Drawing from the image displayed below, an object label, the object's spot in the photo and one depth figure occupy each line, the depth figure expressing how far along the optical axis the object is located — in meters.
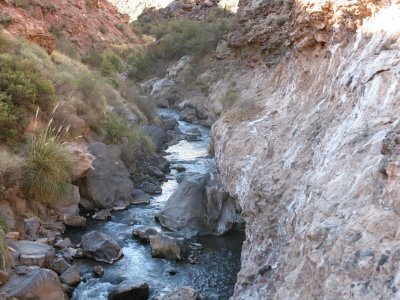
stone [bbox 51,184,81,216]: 10.13
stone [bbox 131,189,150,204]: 12.00
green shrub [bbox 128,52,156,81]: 34.31
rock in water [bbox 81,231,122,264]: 8.64
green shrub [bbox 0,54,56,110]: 10.72
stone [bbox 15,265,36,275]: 6.75
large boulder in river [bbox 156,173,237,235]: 10.33
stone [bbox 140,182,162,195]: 12.81
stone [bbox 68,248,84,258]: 8.62
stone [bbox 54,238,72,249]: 8.78
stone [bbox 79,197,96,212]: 11.00
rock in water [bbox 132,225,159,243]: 9.67
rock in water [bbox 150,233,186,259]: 8.98
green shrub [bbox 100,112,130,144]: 14.09
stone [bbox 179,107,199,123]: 23.61
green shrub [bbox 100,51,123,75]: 23.56
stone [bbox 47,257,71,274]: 7.76
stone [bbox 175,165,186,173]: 14.95
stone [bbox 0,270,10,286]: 6.47
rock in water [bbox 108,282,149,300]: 7.39
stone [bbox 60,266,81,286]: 7.61
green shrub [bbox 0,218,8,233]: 7.68
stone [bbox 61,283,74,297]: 7.39
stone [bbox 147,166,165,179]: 14.13
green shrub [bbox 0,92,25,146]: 9.96
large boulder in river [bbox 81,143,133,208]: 11.30
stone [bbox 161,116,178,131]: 21.37
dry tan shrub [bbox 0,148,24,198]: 8.84
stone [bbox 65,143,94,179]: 10.88
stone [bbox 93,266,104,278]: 8.09
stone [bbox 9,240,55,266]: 7.27
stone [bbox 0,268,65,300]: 6.33
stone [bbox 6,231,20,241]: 7.85
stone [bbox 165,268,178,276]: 8.38
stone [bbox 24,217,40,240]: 8.78
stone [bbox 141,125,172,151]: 17.74
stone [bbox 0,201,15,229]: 8.41
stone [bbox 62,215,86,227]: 9.94
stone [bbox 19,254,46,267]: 7.22
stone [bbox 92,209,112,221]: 10.66
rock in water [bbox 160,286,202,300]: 7.17
